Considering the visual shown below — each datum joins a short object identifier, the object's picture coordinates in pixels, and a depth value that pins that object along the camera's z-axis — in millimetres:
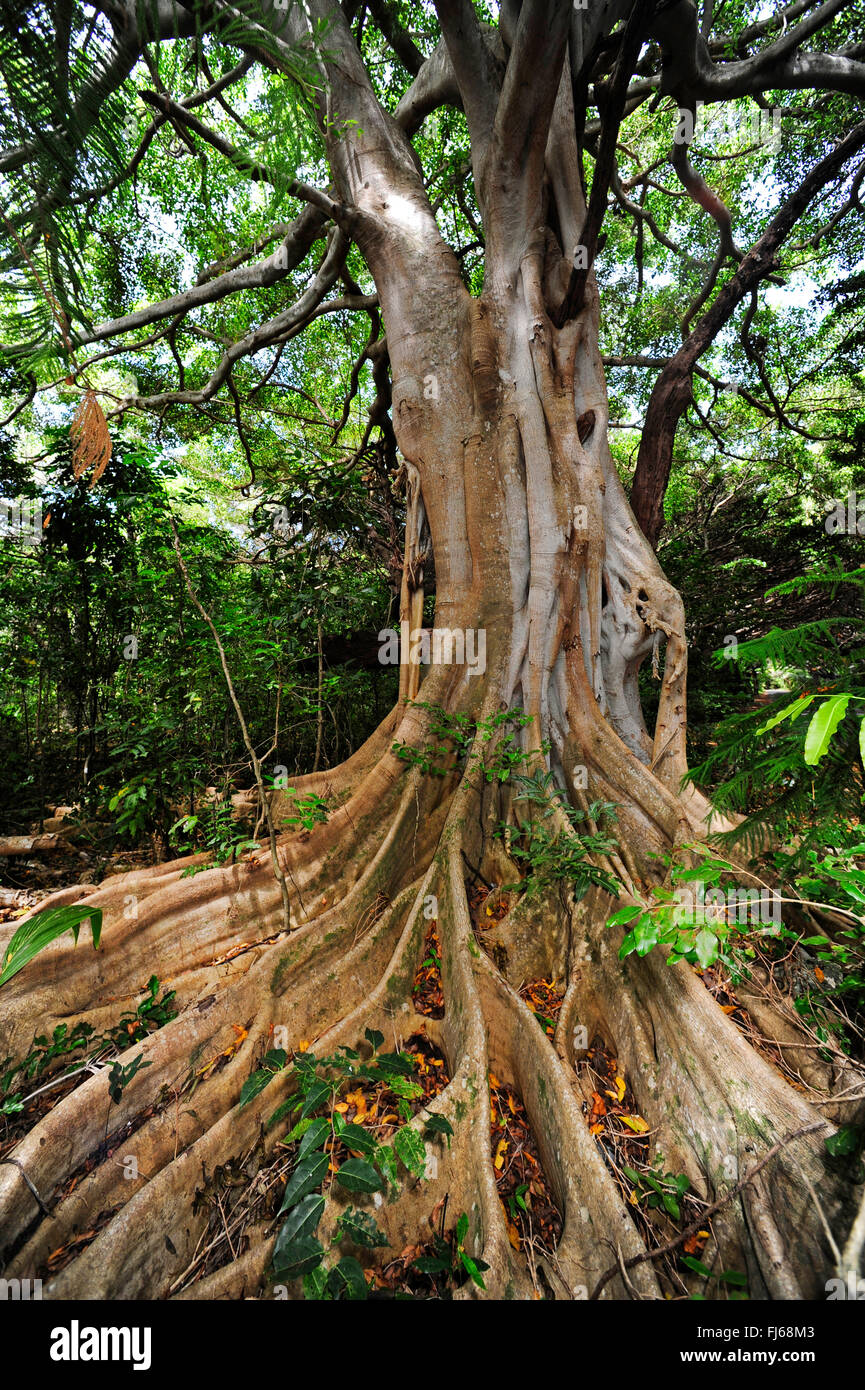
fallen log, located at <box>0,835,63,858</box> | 3223
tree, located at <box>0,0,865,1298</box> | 1437
